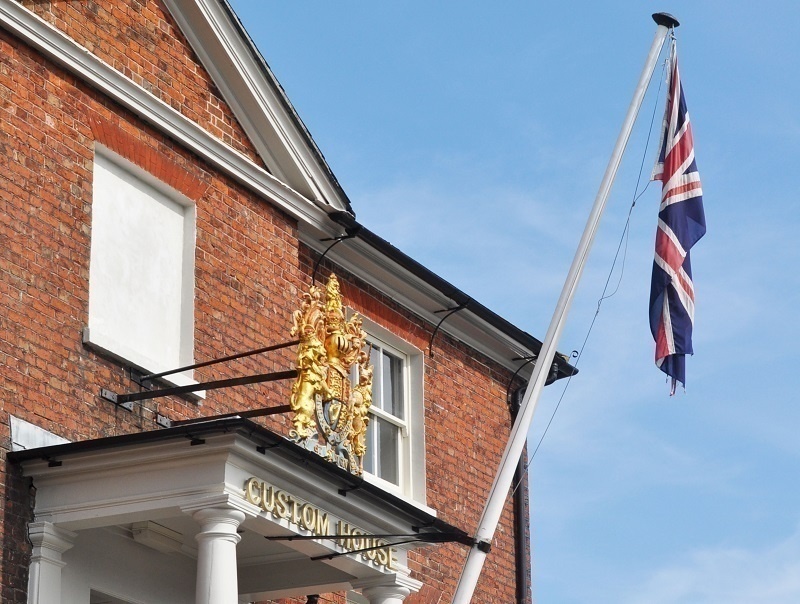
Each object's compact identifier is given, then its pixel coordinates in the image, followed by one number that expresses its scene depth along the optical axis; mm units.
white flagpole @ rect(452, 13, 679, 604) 15523
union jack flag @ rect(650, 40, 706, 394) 17109
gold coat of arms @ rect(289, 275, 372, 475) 14195
